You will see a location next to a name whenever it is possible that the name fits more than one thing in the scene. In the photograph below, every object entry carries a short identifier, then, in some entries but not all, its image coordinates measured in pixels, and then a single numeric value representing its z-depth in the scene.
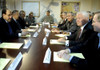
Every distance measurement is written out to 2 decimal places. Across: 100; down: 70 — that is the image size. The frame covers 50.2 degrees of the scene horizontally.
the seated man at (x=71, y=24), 2.89
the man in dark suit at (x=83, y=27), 1.50
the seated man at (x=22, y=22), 4.22
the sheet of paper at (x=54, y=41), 1.74
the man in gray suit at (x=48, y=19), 5.99
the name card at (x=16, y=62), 0.87
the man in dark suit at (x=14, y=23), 2.91
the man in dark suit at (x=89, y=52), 1.06
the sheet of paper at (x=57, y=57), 1.12
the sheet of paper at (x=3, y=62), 0.93
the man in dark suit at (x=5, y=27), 2.02
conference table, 0.97
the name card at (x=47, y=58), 1.07
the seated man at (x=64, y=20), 4.10
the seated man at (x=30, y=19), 5.42
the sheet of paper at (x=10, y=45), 1.45
